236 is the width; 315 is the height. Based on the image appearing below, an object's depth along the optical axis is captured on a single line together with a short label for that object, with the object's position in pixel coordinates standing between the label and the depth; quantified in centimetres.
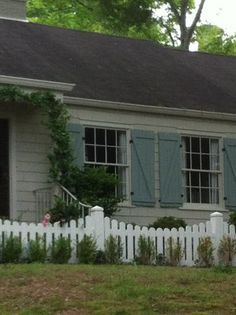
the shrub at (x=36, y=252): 1463
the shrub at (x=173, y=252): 1598
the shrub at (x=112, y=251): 1548
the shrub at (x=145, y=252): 1575
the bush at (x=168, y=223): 1905
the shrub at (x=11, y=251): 1454
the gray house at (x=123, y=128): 1881
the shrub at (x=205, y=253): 1623
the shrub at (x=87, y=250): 1512
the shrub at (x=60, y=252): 1482
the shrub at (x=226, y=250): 1638
